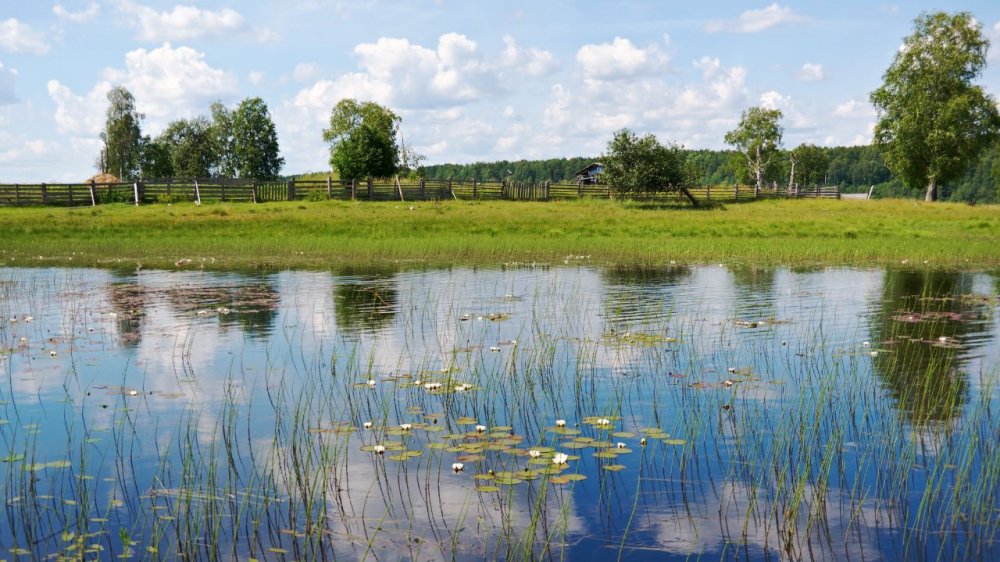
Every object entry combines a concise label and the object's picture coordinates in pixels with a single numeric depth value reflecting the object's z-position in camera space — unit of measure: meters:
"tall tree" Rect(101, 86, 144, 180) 108.19
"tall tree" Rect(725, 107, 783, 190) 117.25
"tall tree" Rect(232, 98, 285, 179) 116.62
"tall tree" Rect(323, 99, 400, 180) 84.19
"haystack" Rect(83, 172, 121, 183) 77.75
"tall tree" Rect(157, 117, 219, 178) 122.56
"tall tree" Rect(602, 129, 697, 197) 66.81
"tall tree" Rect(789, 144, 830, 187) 149.00
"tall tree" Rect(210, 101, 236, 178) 121.69
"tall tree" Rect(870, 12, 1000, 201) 75.31
